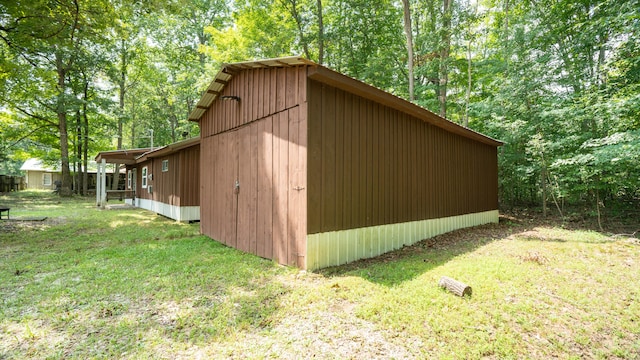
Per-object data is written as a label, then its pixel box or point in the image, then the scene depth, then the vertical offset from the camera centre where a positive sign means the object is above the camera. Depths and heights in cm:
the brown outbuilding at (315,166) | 437 +32
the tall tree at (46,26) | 677 +396
